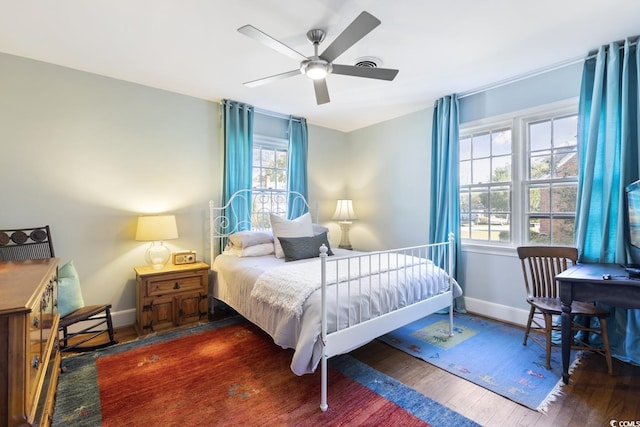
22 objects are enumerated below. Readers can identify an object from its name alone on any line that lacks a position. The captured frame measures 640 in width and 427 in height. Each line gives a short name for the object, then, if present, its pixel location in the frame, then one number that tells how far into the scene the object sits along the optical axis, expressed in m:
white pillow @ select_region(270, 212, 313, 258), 3.34
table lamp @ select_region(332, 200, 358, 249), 4.62
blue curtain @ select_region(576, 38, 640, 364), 2.41
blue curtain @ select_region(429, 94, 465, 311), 3.49
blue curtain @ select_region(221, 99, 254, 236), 3.65
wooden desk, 1.87
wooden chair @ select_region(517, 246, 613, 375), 2.30
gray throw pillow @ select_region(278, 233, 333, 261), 3.07
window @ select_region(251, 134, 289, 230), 4.06
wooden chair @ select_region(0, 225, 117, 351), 2.44
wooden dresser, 1.01
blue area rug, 2.05
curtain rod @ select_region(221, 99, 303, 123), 4.01
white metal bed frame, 1.86
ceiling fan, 1.79
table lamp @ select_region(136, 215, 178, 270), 2.95
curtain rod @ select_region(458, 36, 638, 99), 2.61
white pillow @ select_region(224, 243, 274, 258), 3.29
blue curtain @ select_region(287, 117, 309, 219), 4.29
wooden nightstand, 2.87
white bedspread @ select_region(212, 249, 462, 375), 1.86
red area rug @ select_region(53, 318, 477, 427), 1.76
